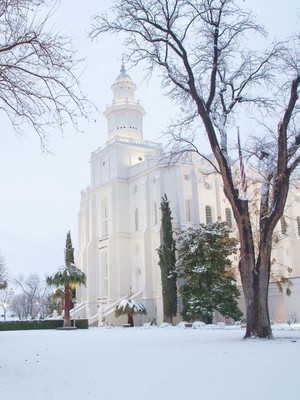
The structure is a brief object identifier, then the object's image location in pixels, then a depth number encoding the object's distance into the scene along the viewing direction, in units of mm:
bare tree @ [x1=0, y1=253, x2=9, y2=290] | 61809
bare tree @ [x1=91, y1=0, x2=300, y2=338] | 15594
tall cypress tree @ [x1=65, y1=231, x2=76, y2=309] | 48800
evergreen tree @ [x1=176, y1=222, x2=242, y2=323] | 33531
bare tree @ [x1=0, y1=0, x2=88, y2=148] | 9133
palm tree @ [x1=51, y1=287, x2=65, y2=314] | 36938
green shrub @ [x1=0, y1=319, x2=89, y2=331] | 35500
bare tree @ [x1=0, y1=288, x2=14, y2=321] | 77850
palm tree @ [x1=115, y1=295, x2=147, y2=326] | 36469
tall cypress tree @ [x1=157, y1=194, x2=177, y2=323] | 37312
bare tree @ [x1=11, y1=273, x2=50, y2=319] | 79712
